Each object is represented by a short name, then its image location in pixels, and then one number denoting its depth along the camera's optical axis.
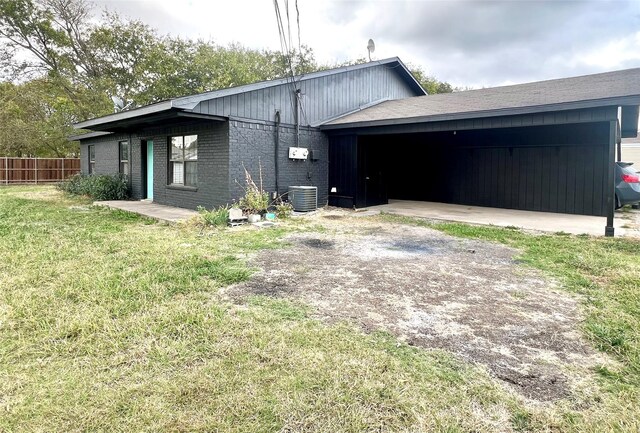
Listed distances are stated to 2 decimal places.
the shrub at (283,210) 8.55
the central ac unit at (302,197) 9.05
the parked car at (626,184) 8.75
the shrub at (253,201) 8.00
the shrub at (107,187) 12.08
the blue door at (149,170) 11.70
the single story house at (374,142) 7.63
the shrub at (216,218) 7.18
